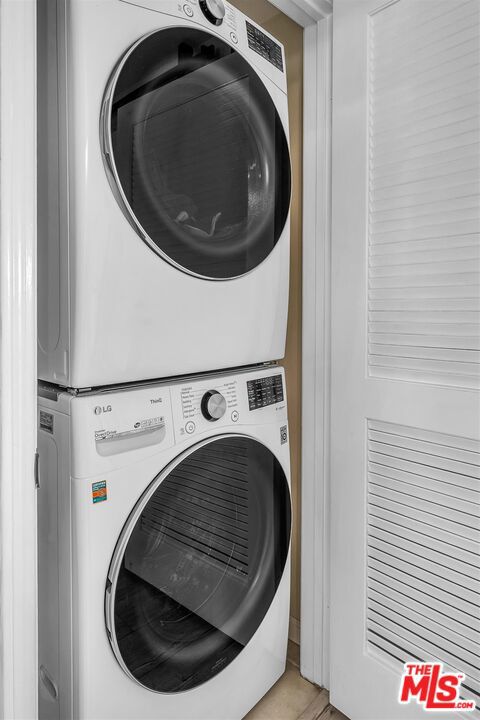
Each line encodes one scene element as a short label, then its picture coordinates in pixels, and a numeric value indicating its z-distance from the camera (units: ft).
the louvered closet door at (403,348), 3.65
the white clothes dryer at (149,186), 2.85
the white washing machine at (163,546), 3.03
